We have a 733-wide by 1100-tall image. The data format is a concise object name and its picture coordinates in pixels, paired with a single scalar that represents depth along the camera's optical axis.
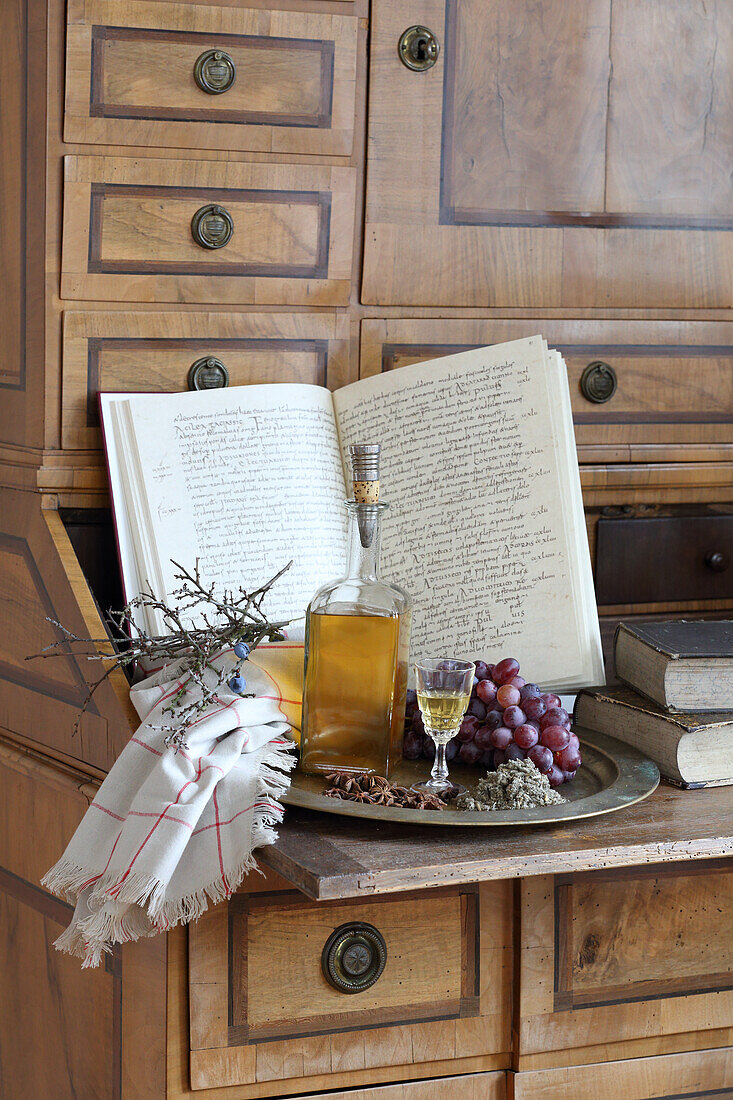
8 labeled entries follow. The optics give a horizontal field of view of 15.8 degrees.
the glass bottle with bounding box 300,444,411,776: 2.10
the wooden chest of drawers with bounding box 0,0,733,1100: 2.13
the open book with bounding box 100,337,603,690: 2.29
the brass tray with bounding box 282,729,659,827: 1.99
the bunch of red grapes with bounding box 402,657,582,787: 2.10
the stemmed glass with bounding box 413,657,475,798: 2.08
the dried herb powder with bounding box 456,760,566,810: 2.03
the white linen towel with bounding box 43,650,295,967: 1.98
